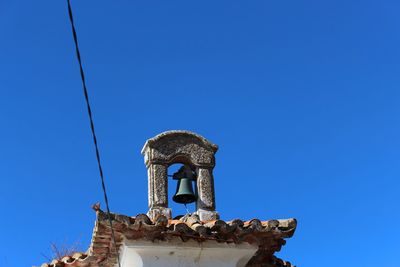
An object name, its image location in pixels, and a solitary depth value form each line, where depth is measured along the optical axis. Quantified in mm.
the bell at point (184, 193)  7535
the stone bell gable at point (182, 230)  6379
